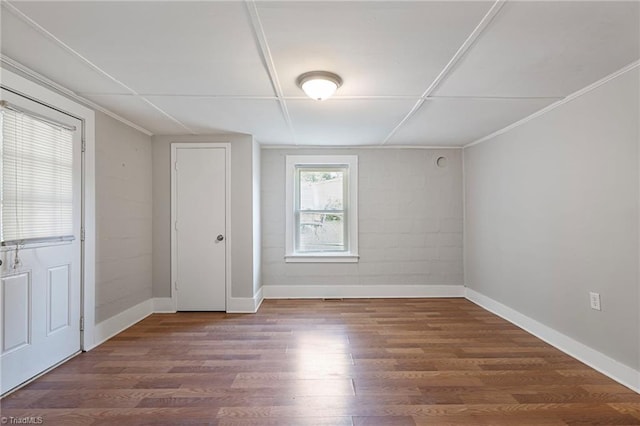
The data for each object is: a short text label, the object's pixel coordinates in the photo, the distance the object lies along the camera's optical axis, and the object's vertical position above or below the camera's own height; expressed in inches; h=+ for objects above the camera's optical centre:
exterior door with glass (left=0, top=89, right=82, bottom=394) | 83.9 -6.7
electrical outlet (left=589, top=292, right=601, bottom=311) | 97.5 -27.2
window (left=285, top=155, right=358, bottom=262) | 183.2 +3.6
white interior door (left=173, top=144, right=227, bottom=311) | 157.2 -6.8
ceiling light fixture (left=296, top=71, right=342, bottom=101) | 87.4 +37.7
